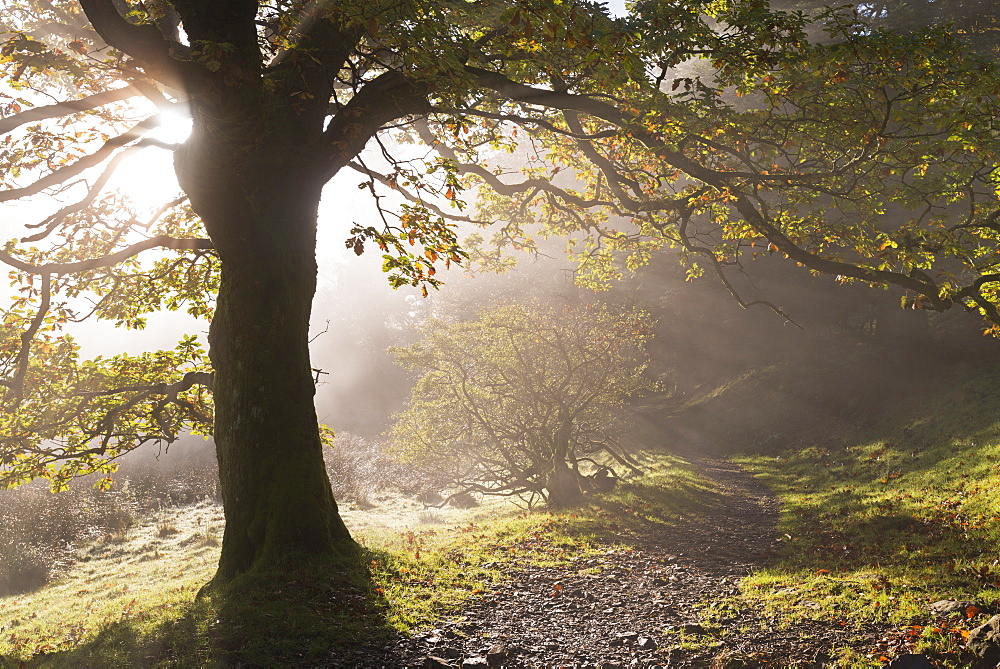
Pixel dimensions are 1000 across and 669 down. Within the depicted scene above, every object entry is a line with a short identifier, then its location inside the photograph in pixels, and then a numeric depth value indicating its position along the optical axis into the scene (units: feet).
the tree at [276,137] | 18.97
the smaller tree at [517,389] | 56.39
